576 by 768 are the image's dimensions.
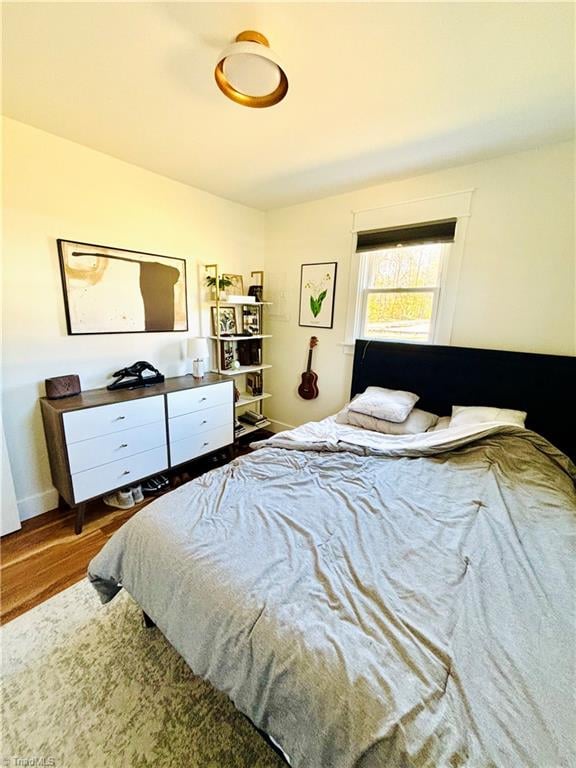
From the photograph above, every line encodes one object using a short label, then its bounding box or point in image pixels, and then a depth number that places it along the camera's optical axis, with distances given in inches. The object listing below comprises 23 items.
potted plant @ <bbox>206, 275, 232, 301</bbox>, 110.4
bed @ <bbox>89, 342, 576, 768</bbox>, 24.4
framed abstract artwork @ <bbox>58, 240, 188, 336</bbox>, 80.6
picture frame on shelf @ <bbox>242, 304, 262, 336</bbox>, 125.1
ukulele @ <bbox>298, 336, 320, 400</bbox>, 123.6
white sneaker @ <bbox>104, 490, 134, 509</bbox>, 86.3
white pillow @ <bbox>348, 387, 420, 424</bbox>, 85.9
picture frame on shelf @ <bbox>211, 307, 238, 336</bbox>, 113.0
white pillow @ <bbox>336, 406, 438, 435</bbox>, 84.3
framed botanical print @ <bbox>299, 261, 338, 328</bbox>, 114.2
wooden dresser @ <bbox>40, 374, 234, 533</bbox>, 72.5
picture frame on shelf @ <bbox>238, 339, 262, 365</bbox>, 128.2
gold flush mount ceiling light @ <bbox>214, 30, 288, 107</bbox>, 43.4
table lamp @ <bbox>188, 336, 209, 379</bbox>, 104.4
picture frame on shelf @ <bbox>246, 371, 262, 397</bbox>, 133.4
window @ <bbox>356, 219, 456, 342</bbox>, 93.3
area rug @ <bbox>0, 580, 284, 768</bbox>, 38.4
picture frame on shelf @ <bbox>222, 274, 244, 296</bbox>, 119.6
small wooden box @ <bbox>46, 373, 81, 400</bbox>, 77.1
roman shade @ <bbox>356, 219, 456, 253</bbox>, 88.7
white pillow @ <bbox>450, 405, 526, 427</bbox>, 76.0
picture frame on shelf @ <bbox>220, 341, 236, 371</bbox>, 116.9
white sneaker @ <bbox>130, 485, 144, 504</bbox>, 88.4
